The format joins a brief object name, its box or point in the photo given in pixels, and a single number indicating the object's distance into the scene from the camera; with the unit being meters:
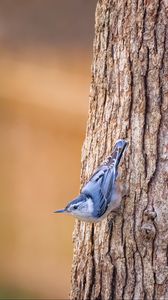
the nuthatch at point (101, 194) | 10.06
